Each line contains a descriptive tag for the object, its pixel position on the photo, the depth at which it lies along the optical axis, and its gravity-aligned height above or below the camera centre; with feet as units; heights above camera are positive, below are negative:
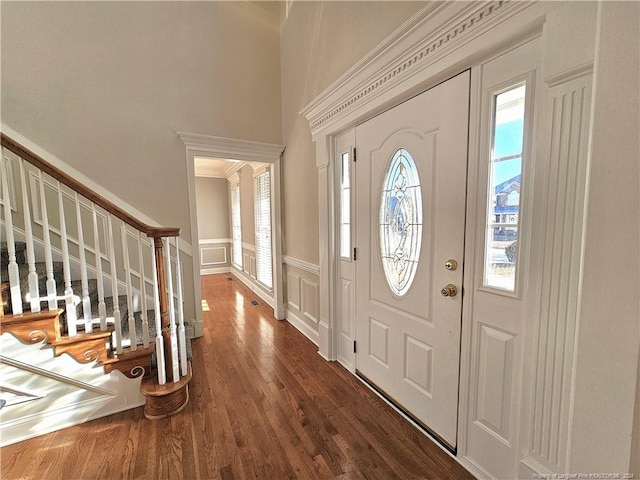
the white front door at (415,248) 4.54 -0.63
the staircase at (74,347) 5.10 -2.75
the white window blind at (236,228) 19.00 -0.71
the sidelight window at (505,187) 3.71 +0.44
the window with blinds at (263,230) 13.44 -0.64
